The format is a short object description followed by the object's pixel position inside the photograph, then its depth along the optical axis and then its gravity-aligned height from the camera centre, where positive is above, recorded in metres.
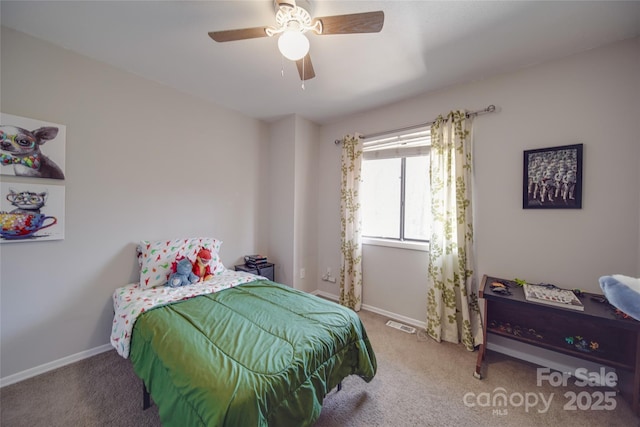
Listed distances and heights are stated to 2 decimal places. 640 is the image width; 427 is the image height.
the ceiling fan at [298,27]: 1.22 +1.01
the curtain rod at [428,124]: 2.12 +0.94
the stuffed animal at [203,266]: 2.24 -0.56
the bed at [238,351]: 1.00 -0.75
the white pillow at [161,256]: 2.07 -0.45
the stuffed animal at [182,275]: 2.06 -0.61
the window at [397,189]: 2.63 +0.28
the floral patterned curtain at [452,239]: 2.20 -0.27
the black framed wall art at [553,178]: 1.78 +0.29
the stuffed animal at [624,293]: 1.10 -0.39
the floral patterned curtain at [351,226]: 2.95 -0.20
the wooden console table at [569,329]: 1.45 -0.91
